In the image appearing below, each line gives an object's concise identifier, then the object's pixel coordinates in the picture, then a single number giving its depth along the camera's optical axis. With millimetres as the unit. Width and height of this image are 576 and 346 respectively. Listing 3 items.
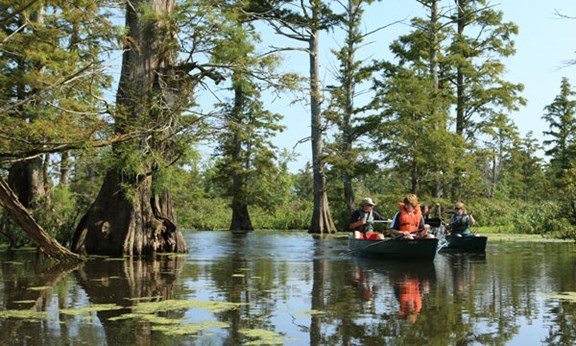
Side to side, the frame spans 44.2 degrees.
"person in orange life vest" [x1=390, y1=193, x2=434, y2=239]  16338
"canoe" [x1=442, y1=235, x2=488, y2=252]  19406
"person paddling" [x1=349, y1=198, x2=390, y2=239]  18078
